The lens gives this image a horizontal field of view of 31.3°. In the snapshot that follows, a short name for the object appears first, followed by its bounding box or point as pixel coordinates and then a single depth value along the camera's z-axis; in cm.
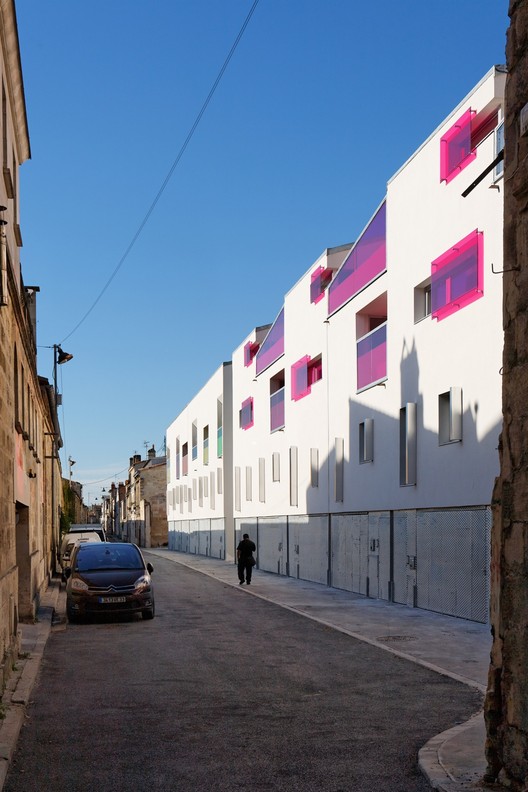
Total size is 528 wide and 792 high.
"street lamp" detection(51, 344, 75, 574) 3438
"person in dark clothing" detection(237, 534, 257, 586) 2740
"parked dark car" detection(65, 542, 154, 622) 1836
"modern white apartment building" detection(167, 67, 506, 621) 1750
